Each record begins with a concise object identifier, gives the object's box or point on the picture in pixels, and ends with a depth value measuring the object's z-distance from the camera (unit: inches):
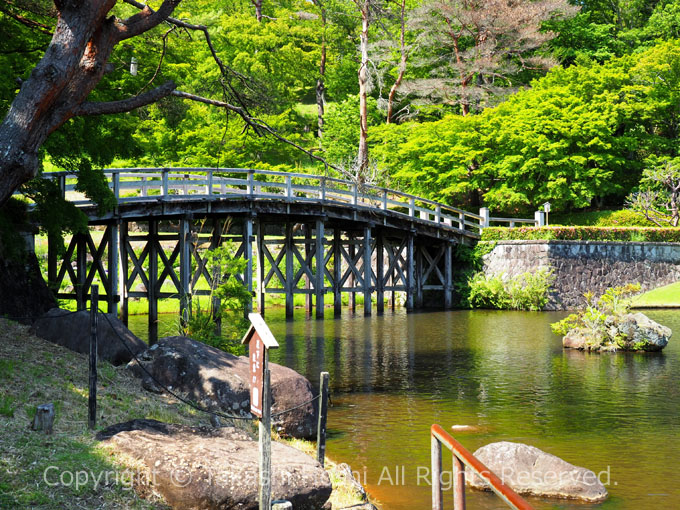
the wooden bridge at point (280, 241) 795.4
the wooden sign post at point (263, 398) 237.3
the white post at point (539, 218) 1284.4
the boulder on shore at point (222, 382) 394.0
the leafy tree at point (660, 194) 1396.4
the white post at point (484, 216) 1291.8
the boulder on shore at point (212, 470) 247.8
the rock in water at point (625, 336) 738.8
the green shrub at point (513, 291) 1187.3
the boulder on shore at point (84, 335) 456.1
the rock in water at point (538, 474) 327.3
